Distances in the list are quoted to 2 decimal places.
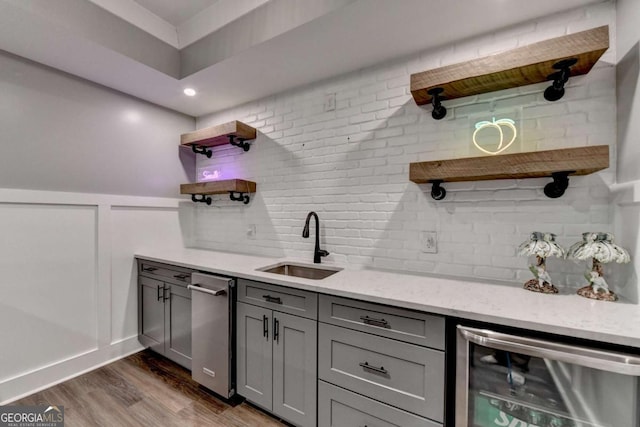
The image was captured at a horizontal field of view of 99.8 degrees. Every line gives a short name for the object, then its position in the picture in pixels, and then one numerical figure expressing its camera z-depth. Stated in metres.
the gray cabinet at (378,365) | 1.22
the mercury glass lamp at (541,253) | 1.34
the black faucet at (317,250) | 2.17
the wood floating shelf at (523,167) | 1.25
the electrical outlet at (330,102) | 2.21
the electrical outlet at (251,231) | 2.70
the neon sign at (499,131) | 1.59
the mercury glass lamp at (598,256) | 1.19
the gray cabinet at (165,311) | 2.20
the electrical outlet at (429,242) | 1.81
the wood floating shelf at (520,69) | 1.27
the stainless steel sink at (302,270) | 2.12
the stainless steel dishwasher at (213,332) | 1.87
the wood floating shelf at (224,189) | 2.57
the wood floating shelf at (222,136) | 2.52
